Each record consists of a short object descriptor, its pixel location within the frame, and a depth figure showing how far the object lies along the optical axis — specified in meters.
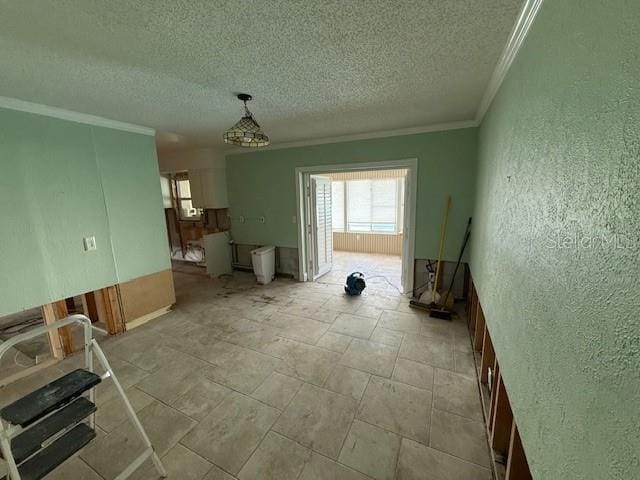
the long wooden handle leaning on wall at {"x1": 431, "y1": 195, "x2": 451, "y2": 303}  3.49
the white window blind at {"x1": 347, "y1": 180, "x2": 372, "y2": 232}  6.84
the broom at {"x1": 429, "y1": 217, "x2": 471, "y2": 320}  3.22
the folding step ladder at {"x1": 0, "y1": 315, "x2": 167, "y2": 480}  1.13
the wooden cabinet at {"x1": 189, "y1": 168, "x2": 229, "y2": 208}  4.89
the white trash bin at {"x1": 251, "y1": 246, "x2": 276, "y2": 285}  4.55
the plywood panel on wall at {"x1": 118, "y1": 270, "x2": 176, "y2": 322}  3.15
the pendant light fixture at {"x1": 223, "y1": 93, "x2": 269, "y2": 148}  2.07
